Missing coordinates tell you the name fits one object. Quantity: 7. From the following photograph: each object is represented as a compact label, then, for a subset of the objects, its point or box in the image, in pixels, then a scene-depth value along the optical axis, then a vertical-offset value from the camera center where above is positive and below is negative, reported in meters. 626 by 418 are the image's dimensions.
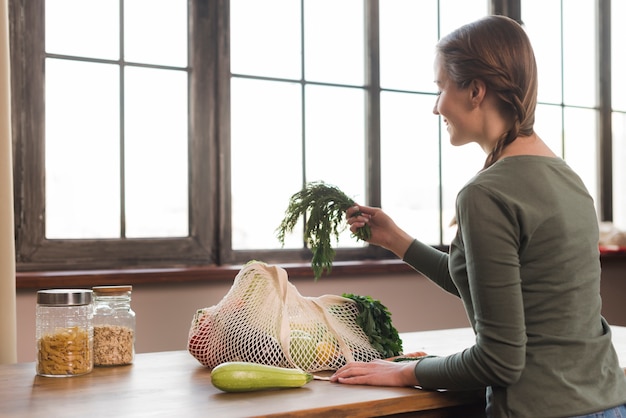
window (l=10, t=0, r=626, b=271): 2.59 +0.30
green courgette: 1.37 -0.31
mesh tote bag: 1.55 -0.26
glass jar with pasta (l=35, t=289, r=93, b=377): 1.53 -0.26
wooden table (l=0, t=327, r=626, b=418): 1.25 -0.34
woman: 1.30 -0.10
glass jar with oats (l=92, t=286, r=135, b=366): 1.65 -0.27
